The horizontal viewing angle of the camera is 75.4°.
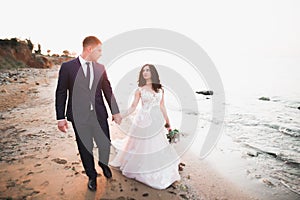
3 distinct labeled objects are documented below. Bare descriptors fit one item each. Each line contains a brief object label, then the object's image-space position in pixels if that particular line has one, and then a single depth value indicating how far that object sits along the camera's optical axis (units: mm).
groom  2711
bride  3447
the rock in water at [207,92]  17256
